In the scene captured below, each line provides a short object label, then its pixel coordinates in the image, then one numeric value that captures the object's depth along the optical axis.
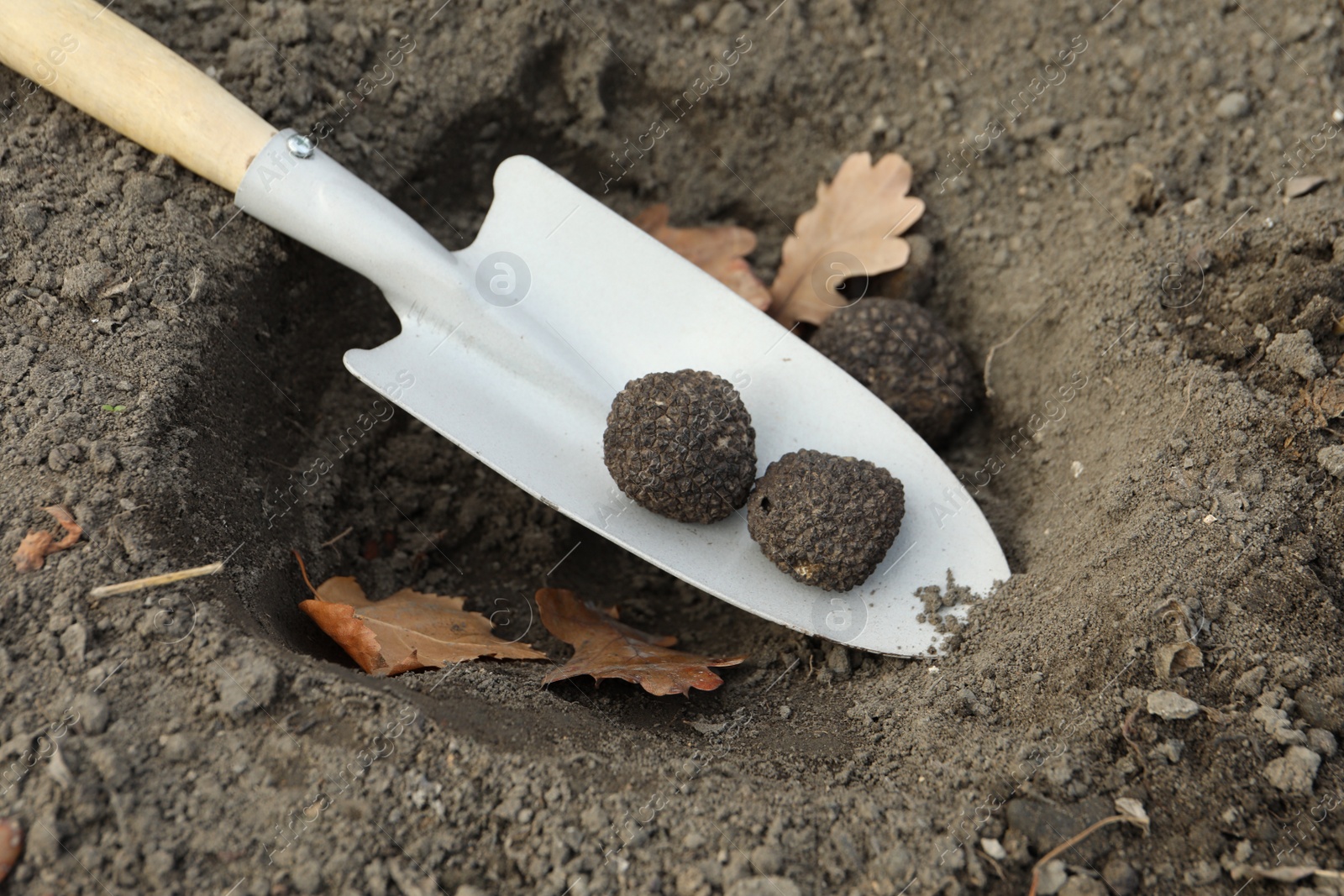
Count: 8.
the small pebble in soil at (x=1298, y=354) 0.50
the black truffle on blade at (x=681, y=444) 0.50
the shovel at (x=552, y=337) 0.51
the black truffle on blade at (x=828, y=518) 0.49
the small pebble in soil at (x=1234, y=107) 0.56
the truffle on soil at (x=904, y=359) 0.54
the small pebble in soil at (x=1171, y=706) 0.46
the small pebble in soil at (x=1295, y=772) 0.45
